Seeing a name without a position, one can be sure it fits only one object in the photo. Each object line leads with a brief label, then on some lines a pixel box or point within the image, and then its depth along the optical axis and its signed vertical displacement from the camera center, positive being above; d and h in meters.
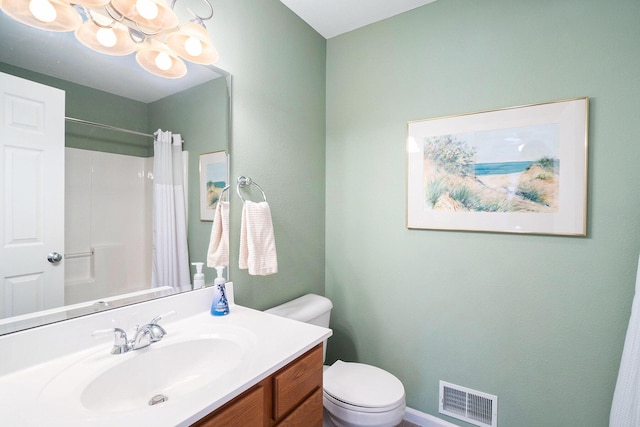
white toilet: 1.31 -0.87
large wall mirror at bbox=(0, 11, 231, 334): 0.89 +0.17
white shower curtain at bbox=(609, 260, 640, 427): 1.14 -0.67
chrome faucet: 0.93 -0.42
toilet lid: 1.34 -0.86
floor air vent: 1.56 -1.06
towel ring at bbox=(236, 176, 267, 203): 1.47 +0.13
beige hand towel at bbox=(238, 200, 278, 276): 1.40 -0.16
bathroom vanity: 0.68 -0.46
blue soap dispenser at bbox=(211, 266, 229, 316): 1.28 -0.40
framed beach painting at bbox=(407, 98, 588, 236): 1.36 +0.19
